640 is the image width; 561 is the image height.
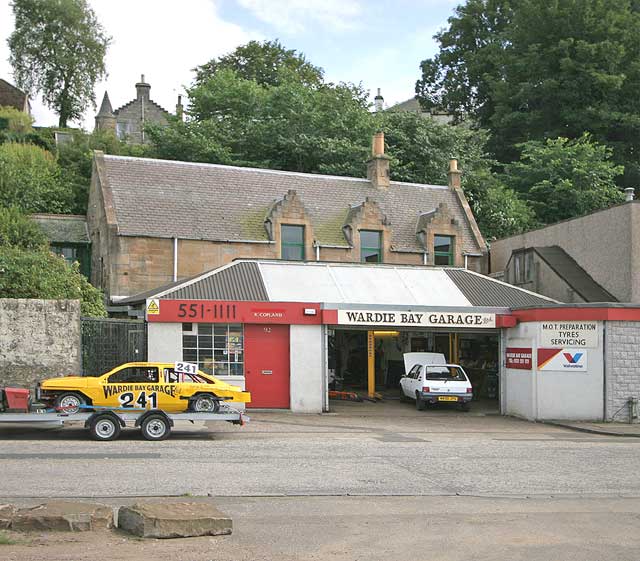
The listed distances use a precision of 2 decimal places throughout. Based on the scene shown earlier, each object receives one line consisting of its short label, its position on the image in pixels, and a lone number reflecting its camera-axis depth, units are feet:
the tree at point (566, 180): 145.59
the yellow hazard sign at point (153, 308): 79.56
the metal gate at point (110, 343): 78.23
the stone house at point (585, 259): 96.53
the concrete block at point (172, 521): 28.35
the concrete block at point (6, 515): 28.50
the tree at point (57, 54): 231.91
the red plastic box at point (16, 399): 56.29
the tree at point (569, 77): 171.22
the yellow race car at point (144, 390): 60.44
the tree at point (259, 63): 202.90
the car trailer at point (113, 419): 56.13
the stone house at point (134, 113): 255.91
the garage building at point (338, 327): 80.84
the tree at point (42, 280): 84.84
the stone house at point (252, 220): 108.47
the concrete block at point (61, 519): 28.27
